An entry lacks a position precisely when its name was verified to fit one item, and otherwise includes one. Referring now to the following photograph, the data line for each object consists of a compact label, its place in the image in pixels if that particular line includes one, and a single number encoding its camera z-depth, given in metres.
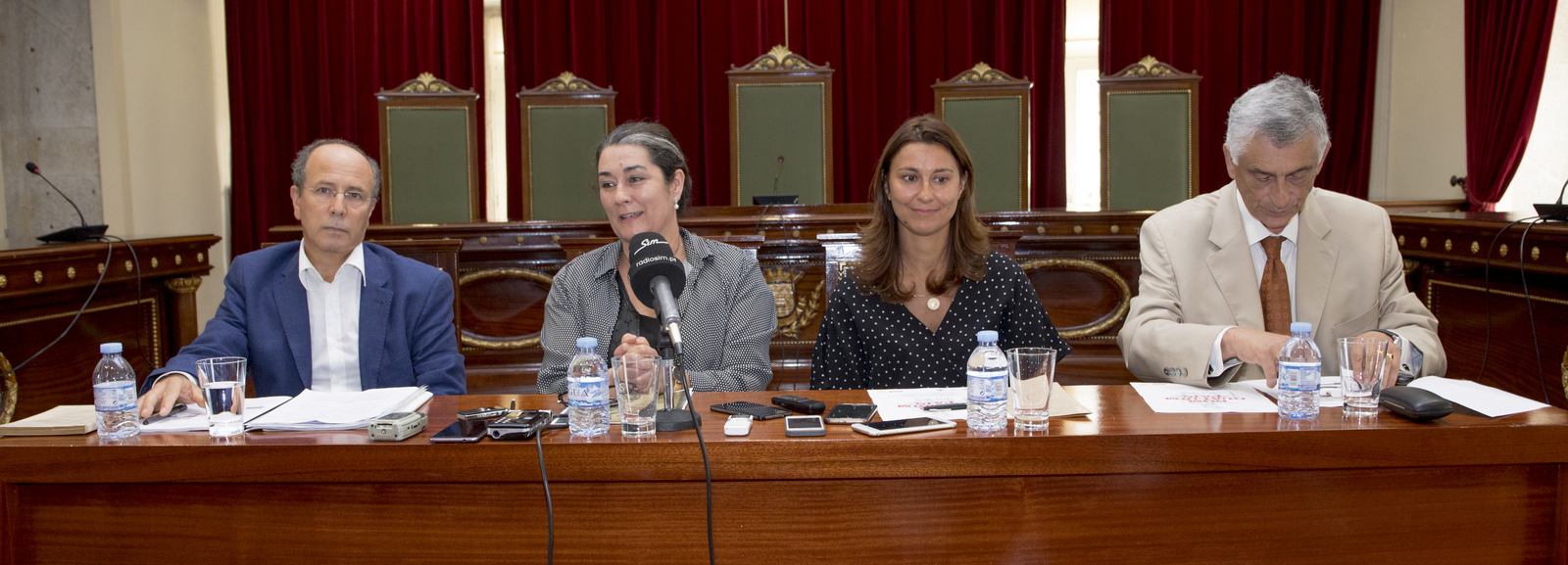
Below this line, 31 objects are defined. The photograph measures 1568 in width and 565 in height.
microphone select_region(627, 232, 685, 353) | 1.20
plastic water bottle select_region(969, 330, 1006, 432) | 1.23
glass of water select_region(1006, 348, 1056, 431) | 1.25
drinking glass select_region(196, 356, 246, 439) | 1.28
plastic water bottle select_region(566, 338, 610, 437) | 1.25
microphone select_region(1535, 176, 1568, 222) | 2.43
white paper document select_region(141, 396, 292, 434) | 1.33
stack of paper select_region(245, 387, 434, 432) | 1.32
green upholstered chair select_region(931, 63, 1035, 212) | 4.81
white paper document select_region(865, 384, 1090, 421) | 1.35
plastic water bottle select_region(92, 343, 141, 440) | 1.28
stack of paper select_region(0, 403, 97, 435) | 1.31
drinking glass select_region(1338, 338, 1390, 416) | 1.30
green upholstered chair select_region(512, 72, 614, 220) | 4.99
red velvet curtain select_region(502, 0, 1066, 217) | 5.86
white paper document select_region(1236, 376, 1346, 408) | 1.40
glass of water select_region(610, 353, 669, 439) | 1.26
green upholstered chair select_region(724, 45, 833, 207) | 4.95
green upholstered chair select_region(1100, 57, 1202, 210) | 4.76
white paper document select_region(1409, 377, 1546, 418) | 1.31
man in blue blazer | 1.86
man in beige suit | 1.66
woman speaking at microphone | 1.90
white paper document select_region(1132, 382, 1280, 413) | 1.38
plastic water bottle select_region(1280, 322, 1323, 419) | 1.29
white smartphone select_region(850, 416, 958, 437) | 1.22
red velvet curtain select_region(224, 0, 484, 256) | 5.89
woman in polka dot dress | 1.87
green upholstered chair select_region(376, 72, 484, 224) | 4.91
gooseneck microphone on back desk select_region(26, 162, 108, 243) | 3.12
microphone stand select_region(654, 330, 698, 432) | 1.28
